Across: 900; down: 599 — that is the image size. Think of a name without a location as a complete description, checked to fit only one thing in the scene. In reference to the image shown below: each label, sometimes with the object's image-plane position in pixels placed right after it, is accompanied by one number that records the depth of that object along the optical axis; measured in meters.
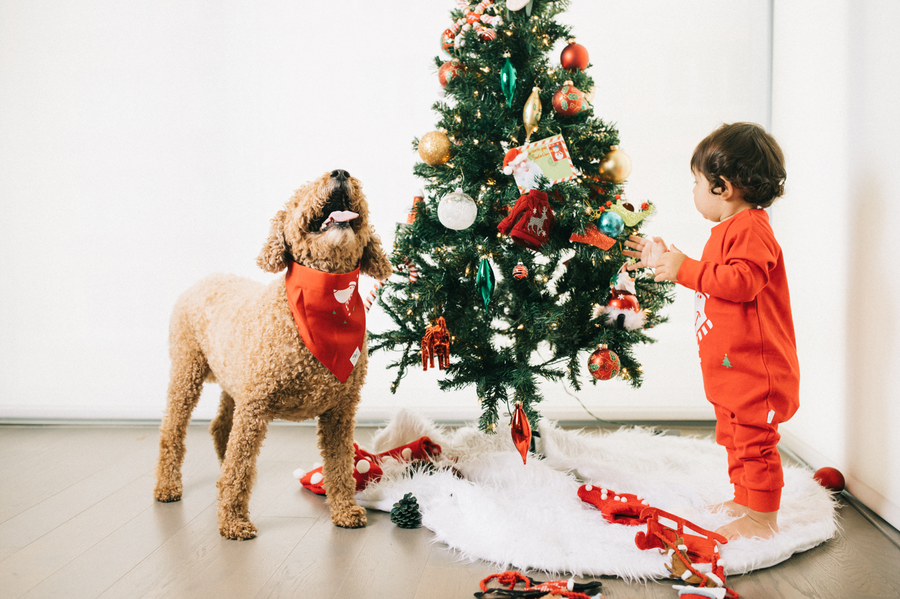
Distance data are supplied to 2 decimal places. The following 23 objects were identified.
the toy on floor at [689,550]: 1.33
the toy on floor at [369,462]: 1.92
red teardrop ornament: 1.83
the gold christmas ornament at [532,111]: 1.79
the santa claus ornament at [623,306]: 1.79
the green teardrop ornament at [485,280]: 1.81
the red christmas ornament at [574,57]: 1.89
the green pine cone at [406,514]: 1.68
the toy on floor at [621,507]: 1.65
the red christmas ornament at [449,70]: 1.90
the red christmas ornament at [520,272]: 1.82
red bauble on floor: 1.88
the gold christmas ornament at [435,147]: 1.87
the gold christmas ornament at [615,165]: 1.86
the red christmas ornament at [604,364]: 1.80
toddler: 1.53
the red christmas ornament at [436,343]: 1.80
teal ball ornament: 1.74
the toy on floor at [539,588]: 1.30
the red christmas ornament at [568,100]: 1.82
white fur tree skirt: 1.46
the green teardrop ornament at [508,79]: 1.79
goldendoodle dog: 1.53
